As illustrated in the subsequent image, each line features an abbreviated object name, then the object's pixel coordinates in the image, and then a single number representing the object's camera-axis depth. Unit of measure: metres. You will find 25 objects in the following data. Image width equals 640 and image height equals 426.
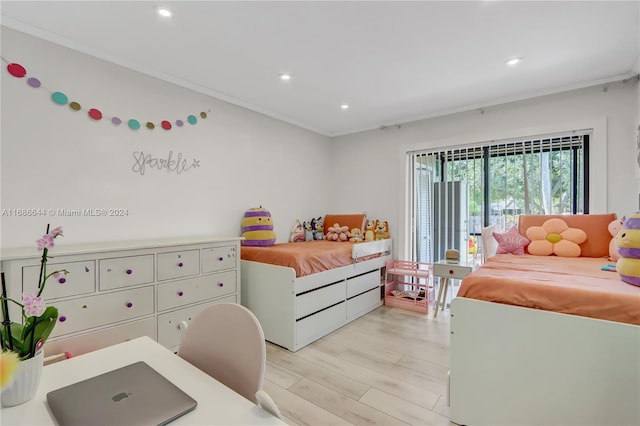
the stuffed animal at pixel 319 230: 4.11
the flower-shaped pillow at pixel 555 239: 2.46
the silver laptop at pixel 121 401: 0.68
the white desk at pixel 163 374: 0.69
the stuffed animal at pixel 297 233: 3.83
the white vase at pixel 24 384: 0.72
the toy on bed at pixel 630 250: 1.42
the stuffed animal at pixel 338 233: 3.85
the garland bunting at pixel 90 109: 1.92
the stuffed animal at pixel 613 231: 2.15
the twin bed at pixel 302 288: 2.55
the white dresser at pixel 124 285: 1.71
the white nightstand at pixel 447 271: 2.95
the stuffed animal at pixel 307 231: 4.00
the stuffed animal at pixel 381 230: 3.92
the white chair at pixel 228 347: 0.89
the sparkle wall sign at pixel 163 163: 2.48
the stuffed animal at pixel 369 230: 3.80
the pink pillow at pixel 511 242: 2.65
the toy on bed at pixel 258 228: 3.10
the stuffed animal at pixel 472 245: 3.59
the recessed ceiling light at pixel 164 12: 1.77
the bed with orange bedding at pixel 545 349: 1.26
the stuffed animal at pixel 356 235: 3.80
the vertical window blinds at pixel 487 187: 2.99
